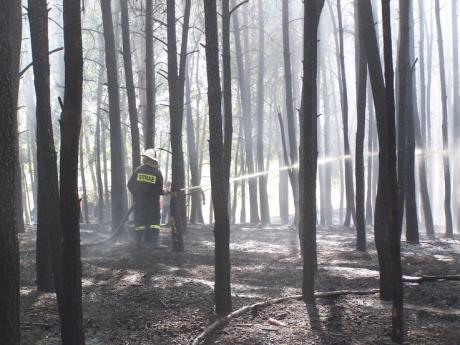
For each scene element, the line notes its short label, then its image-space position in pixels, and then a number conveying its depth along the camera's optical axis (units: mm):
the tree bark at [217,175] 5695
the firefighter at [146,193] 10625
